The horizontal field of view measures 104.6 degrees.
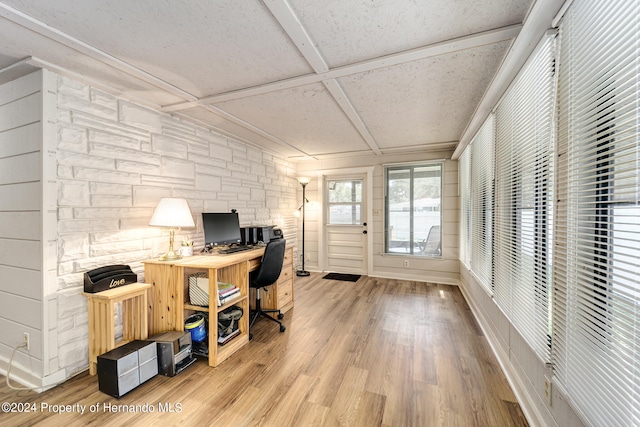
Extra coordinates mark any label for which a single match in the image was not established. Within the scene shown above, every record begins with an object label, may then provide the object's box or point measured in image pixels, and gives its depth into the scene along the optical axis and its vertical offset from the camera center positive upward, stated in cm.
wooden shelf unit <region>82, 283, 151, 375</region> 186 -85
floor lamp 484 +32
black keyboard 266 -43
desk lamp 218 -4
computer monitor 277 -19
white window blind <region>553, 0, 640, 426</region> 80 -1
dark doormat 455 -124
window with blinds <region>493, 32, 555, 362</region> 133 +10
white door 493 -26
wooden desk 204 -74
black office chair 252 -63
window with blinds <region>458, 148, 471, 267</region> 340 +13
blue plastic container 218 -103
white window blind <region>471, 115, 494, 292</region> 243 +10
